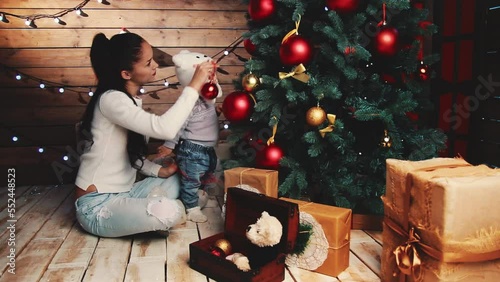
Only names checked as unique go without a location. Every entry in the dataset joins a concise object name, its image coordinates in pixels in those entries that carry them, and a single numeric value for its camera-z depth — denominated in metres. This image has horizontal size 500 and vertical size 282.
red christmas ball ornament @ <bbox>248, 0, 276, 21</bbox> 1.91
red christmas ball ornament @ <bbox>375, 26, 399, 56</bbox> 1.75
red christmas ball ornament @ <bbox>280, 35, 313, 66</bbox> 1.76
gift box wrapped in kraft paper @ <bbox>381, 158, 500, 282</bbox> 1.08
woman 1.75
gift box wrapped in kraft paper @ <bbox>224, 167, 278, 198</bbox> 1.76
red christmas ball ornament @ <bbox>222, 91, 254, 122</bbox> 1.97
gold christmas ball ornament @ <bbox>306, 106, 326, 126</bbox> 1.78
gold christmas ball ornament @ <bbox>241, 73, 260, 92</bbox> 1.97
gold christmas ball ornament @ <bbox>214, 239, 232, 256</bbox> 1.53
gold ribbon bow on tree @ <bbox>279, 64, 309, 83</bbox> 1.79
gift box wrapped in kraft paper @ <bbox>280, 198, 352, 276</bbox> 1.45
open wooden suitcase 1.38
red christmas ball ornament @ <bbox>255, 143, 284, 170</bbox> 1.92
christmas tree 1.78
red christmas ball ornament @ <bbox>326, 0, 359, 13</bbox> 1.73
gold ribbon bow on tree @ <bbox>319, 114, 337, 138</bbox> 1.79
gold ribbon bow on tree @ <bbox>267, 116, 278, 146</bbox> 1.93
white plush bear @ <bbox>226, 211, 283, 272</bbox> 1.38
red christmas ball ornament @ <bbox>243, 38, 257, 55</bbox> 2.11
